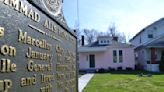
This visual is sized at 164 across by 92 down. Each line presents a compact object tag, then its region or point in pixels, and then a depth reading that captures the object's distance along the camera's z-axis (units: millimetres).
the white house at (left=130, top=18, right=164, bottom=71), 15505
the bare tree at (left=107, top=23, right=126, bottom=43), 30936
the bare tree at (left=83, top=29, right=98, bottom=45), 31304
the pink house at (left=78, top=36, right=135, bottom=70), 16629
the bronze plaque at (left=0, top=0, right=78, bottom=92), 1039
